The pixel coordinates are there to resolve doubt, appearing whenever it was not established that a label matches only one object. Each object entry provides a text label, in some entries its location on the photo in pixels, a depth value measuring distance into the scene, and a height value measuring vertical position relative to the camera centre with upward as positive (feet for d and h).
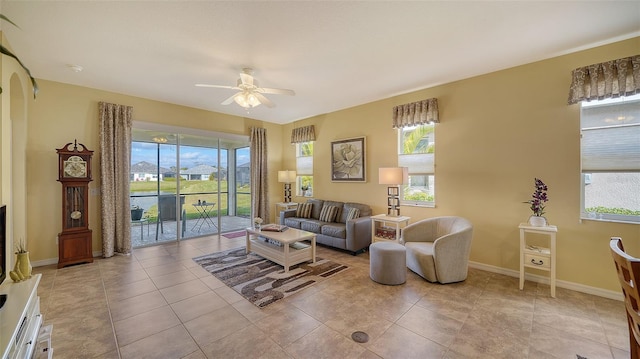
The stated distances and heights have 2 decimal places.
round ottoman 10.42 -3.75
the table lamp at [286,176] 20.80 +0.12
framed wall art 16.92 +1.26
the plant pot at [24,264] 6.76 -2.33
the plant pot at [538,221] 9.66 -1.76
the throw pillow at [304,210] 18.37 -2.42
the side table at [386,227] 13.17 -2.98
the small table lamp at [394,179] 13.12 -0.09
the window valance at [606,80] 8.71 +3.53
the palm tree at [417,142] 13.97 +2.10
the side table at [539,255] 9.26 -3.07
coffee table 11.96 -3.66
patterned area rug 9.69 -4.44
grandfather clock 12.50 -1.35
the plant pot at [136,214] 16.03 -2.30
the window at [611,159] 8.99 +0.63
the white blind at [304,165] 20.93 +1.08
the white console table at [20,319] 4.35 -2.74
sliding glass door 16.43 -0.47
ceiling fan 10.55 +3.82
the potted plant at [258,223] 14.08 -2.58
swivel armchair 10.23 -3.38
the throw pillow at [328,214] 16.83 -2.48
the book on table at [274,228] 13.74 -2.84
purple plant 9.88 -0.91
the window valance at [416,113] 13.17 +3.57
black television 6.25 -1.70
